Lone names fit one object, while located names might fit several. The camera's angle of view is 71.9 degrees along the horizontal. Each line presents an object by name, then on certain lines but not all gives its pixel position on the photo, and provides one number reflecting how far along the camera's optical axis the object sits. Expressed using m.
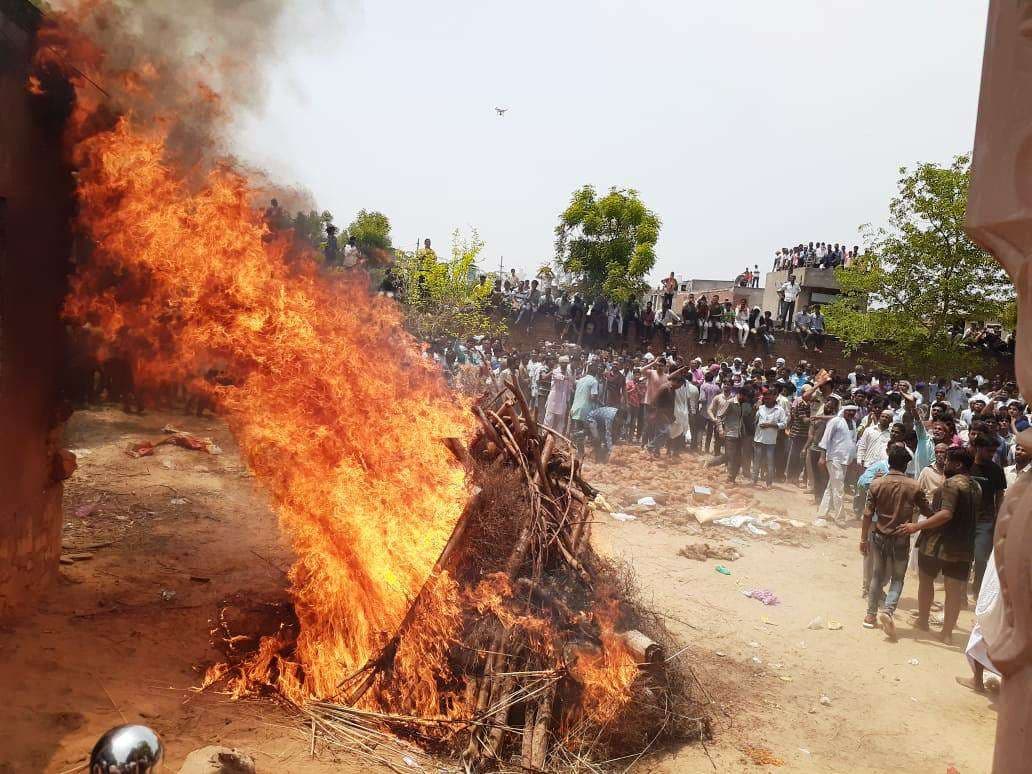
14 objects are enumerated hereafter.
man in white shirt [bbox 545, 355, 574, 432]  16.27
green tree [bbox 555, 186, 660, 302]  28.94
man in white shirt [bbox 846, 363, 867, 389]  19.18
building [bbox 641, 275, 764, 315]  35.78
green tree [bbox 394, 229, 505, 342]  22.91
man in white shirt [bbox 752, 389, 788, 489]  13.66
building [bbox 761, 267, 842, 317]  28.79
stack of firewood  4.71
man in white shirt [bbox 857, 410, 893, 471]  11.02
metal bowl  2.49
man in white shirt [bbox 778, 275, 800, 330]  27.84
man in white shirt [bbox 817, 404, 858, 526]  11.80
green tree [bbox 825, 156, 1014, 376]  19.80
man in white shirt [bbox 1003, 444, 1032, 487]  7.48
